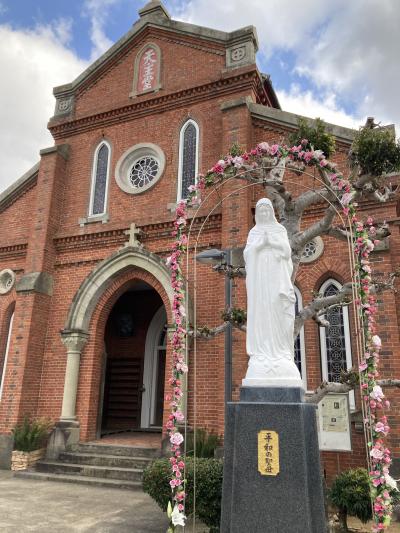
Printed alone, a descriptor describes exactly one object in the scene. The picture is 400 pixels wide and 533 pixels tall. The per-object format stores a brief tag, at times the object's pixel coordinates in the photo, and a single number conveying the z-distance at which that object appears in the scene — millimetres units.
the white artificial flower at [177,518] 4793
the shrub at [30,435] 10250
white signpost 7469
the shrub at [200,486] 5832
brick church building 9320
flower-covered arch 4457
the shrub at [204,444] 8539
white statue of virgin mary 4844
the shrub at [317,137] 7238
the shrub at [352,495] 5863
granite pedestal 4273
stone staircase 8969
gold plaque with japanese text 4422
